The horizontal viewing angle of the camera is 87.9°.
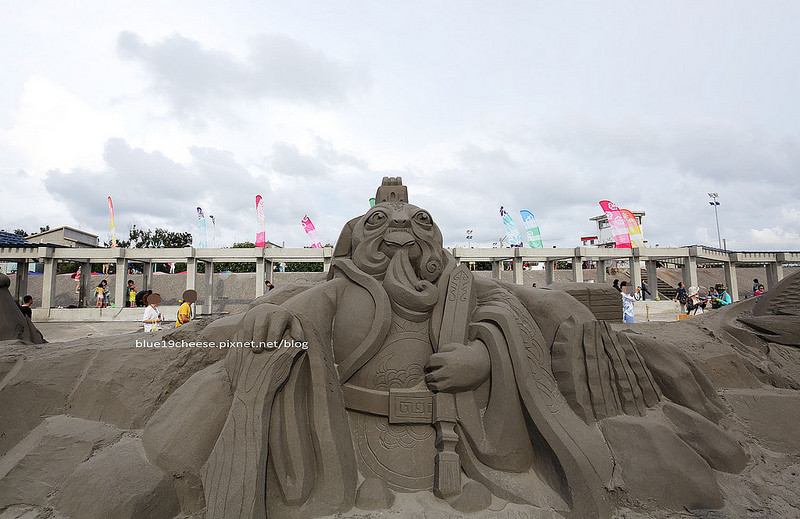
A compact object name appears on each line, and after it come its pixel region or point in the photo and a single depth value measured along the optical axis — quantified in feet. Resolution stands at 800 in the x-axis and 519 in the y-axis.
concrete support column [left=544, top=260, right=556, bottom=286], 55.29
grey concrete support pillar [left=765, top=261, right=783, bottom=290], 55.42
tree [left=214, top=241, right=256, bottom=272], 110.05
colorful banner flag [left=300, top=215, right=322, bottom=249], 63.24
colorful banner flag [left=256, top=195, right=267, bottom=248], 56.80
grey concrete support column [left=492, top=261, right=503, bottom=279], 54.85
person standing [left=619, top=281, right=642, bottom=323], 21.49
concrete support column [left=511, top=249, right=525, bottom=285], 53.16
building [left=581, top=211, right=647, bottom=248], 107.45
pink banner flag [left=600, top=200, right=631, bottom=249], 55.72
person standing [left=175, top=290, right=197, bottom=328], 17.17
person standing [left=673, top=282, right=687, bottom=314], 39.19
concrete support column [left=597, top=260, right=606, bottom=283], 55.77
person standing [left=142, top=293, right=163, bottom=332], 18.05
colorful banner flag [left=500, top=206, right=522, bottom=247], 64.64
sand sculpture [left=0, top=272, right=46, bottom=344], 12.17
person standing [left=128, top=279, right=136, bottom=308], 46.53
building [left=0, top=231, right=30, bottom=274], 52.96
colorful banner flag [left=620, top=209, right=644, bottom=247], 55.42
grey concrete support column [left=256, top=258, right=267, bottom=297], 49.68
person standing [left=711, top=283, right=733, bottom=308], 28.71
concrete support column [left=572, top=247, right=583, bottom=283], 54.26
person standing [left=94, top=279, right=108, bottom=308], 43.96
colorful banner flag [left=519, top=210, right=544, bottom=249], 61.23
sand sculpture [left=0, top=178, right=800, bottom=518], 7.12
